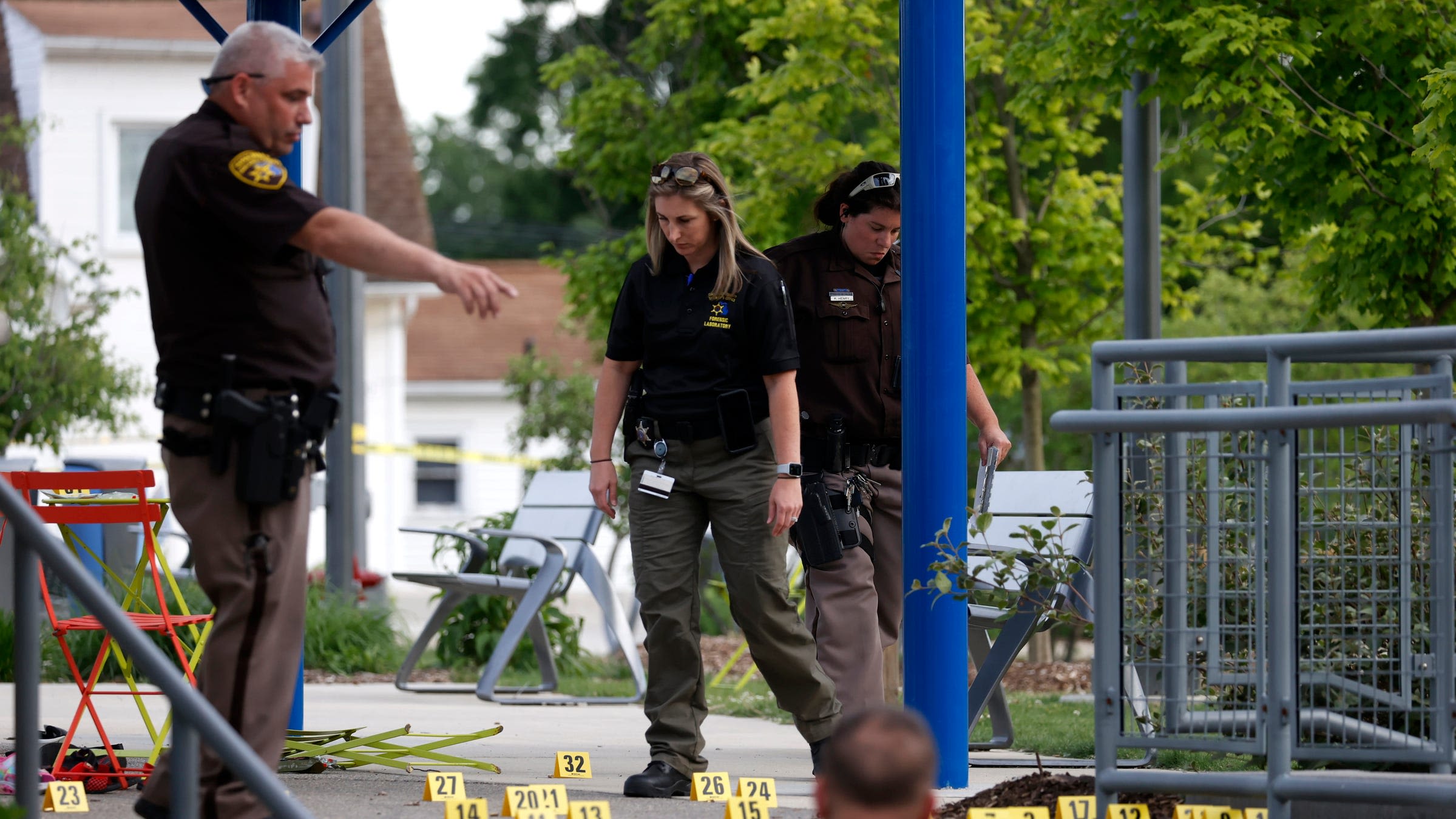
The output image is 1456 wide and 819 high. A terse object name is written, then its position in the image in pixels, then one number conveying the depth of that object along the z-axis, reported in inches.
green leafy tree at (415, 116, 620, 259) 3457.2
